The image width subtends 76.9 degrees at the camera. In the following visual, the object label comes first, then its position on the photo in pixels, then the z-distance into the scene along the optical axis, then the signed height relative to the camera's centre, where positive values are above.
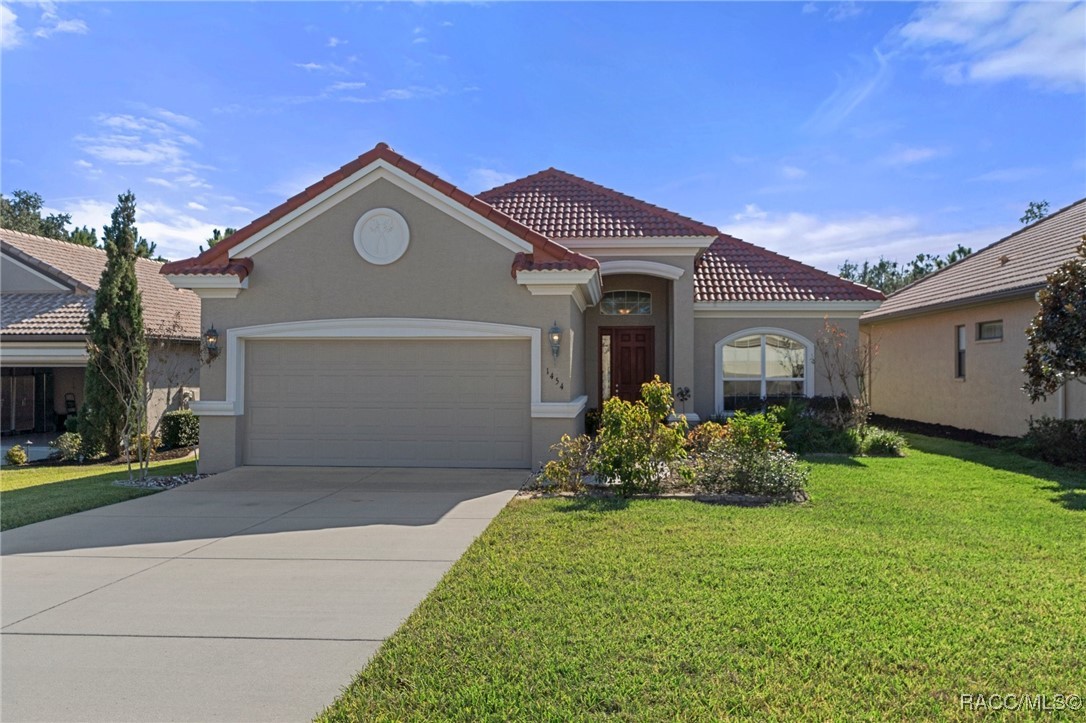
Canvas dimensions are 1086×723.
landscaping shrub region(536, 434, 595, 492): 10.00 -1.28
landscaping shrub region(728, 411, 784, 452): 9.62 -0.75
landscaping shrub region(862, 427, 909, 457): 13.83 -1.29
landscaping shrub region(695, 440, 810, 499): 9.37 -1.29
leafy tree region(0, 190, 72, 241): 39.72 +10.07
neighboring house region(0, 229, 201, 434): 17.97 +1.50
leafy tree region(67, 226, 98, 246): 31.58 +6.94
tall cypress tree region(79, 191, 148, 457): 15.70 +1.09
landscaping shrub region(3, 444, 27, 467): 15.80 -1.76
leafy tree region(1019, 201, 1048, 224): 43.53 +10.89
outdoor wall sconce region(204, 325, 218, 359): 11.73 +0.66
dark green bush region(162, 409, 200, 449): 17.00 -1.26
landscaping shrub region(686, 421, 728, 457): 10.16 -0.84
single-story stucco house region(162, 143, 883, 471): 11.42 +0.89
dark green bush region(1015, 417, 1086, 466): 12.09 -1.09
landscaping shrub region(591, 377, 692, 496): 9.58 -0.89
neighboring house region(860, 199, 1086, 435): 15.30 +1.21
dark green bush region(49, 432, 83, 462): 15.98 -1.56
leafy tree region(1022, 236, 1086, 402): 11.53 +0.84
